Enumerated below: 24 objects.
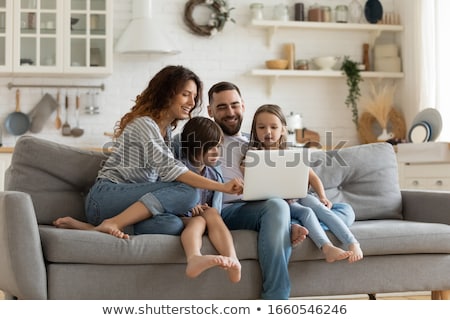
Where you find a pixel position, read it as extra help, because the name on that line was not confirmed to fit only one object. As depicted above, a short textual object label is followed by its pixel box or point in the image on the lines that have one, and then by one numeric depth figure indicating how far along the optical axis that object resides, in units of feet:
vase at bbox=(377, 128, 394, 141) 19.58
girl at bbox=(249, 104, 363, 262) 9.40
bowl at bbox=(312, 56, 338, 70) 19.80
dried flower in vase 19.63
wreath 19.36
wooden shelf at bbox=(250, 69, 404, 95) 19.43
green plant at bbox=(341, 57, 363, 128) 19.85
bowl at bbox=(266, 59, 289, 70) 19.54
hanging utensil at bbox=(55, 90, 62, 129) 18.89
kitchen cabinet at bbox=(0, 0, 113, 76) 18.12
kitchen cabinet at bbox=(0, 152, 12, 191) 17.12
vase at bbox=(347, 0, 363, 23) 20.56
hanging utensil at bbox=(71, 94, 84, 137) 18.88
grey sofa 8.65
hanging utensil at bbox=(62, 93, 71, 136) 18.87
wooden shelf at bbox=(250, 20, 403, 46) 19.52
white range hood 18.42
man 9.19
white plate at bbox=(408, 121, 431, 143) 17.49
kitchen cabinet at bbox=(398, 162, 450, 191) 16.14
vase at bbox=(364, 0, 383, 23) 20.39
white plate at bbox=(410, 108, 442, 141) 17.46
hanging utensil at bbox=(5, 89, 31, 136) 18.63
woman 9.37
